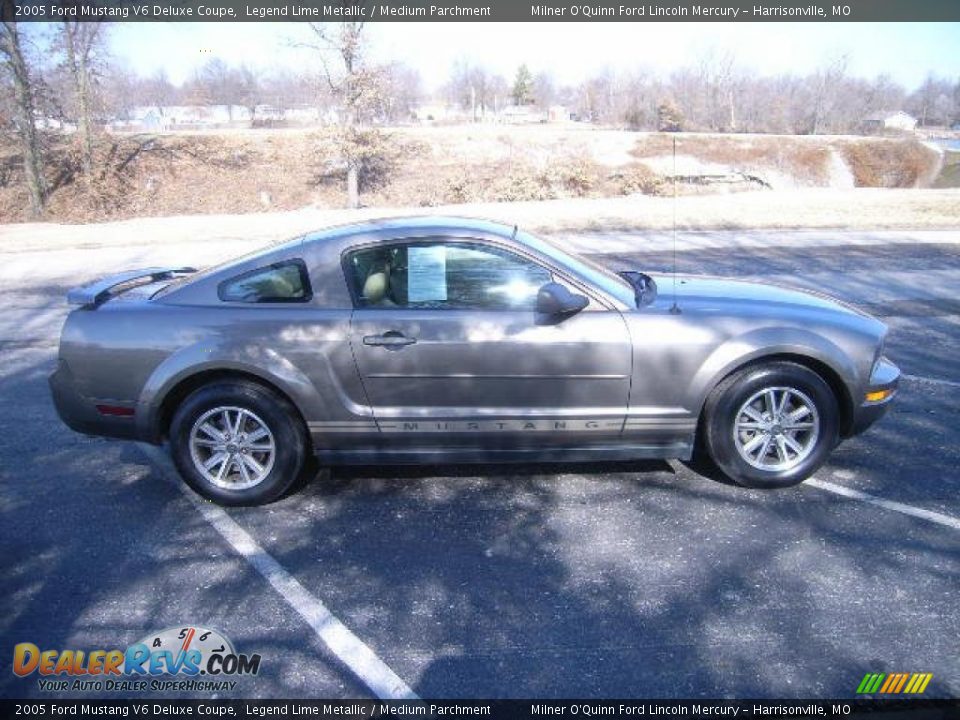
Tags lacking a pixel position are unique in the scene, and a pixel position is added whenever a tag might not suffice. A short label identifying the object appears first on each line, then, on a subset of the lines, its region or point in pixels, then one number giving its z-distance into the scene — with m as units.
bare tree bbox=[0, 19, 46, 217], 21.59
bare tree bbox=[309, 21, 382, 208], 22.47
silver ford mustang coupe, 3.95
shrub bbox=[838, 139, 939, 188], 34.88
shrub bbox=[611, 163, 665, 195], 26.55
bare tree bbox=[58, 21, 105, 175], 23.97
